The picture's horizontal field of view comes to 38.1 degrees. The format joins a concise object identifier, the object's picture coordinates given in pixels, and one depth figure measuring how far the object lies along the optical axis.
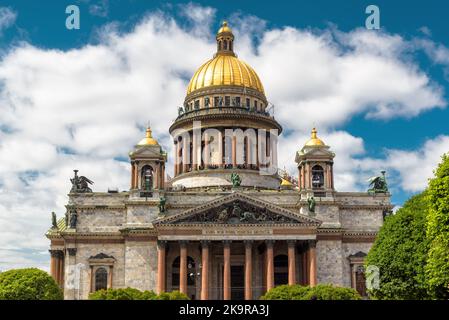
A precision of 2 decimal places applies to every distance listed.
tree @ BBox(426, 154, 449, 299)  44.12
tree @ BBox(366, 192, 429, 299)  51.50
